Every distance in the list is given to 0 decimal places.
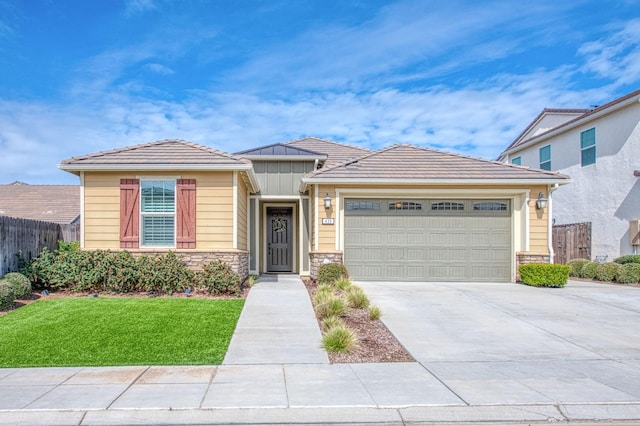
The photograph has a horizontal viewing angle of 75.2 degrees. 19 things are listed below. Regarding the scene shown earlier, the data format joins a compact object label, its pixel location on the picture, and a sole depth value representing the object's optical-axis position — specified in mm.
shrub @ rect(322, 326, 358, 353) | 5816
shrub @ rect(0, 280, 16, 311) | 8094
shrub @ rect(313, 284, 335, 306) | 8234
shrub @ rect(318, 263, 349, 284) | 10836
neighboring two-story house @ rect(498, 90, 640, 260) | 14492
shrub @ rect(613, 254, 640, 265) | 13453
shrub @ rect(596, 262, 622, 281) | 13078
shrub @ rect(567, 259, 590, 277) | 14555
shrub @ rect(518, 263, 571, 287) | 11320
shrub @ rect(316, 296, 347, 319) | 7586
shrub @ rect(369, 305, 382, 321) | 7516
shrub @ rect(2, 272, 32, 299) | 8545
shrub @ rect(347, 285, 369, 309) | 8344
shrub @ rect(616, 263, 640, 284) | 12664
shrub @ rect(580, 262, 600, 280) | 13790
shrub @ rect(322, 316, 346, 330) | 6779
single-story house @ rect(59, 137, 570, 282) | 10477
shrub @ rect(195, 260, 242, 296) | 9734
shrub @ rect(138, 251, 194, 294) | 9789
